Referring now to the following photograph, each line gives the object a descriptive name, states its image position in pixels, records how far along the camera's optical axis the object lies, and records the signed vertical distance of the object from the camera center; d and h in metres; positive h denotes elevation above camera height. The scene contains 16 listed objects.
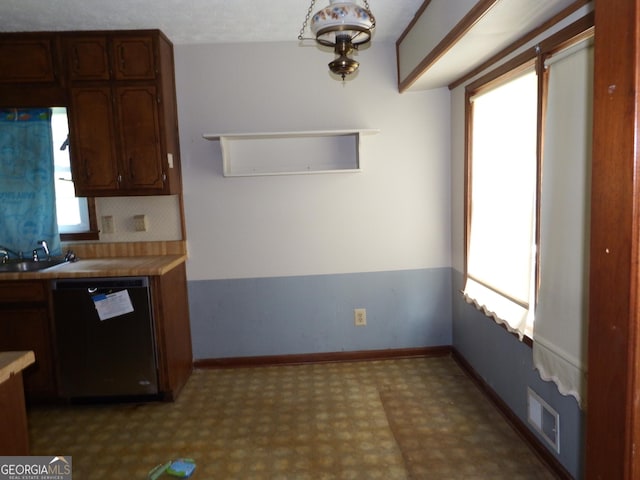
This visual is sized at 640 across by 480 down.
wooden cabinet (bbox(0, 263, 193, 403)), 2.62 -0.74
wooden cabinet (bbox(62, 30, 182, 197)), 2.76 +0.63
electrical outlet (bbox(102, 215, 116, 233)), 3.10 -0.11
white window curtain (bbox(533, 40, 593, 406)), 1.59 -0.12
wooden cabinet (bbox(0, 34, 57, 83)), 2.74 +1.00
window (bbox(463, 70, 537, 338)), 2.07 -0.04
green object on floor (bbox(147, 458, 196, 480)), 2.04 -1.28
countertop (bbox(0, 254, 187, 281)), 2.55 -0.37
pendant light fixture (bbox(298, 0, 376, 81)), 1.44 +0.61
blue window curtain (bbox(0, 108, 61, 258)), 2.95 +0.22
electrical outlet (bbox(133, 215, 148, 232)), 3.09 -0.10
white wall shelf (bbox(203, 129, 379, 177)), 3.08 +0.36
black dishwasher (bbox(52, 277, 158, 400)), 2.57 -0.79
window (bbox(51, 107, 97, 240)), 3.05 +0.09
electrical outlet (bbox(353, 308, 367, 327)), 3.28 -0.90
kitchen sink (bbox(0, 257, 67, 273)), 2.92 -0.36
